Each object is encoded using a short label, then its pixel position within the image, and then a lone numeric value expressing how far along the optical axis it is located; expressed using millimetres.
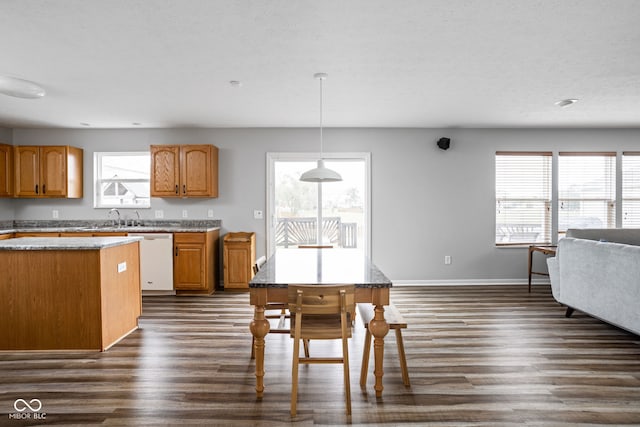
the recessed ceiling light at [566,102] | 4086
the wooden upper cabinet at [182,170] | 5207
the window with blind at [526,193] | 5598
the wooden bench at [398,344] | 2362
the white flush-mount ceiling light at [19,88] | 3314
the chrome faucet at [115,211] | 5485
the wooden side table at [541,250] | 4881
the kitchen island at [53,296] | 2953
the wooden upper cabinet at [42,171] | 5215
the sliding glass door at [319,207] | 5590
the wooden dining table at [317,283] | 2236
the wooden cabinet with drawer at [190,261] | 4934
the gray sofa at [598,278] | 3062
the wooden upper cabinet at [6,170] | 5109
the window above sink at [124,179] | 5645
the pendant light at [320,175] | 3236
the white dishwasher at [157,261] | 4918
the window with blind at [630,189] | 5586
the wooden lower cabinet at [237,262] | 5117
